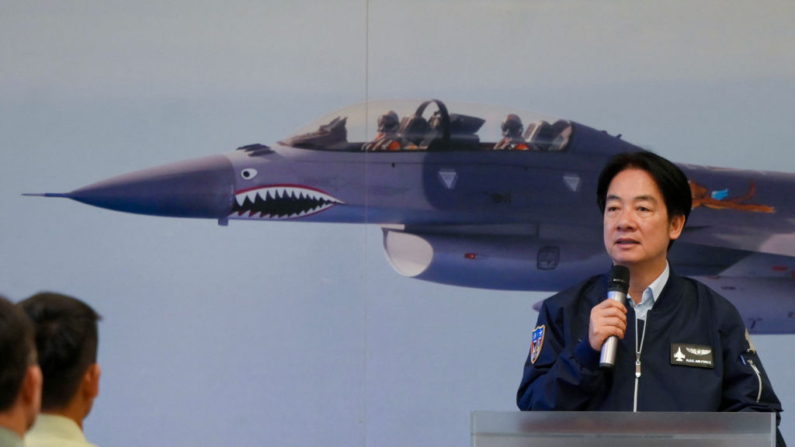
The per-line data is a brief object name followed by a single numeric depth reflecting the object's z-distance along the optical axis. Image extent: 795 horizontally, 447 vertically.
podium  9.32
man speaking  9.88
